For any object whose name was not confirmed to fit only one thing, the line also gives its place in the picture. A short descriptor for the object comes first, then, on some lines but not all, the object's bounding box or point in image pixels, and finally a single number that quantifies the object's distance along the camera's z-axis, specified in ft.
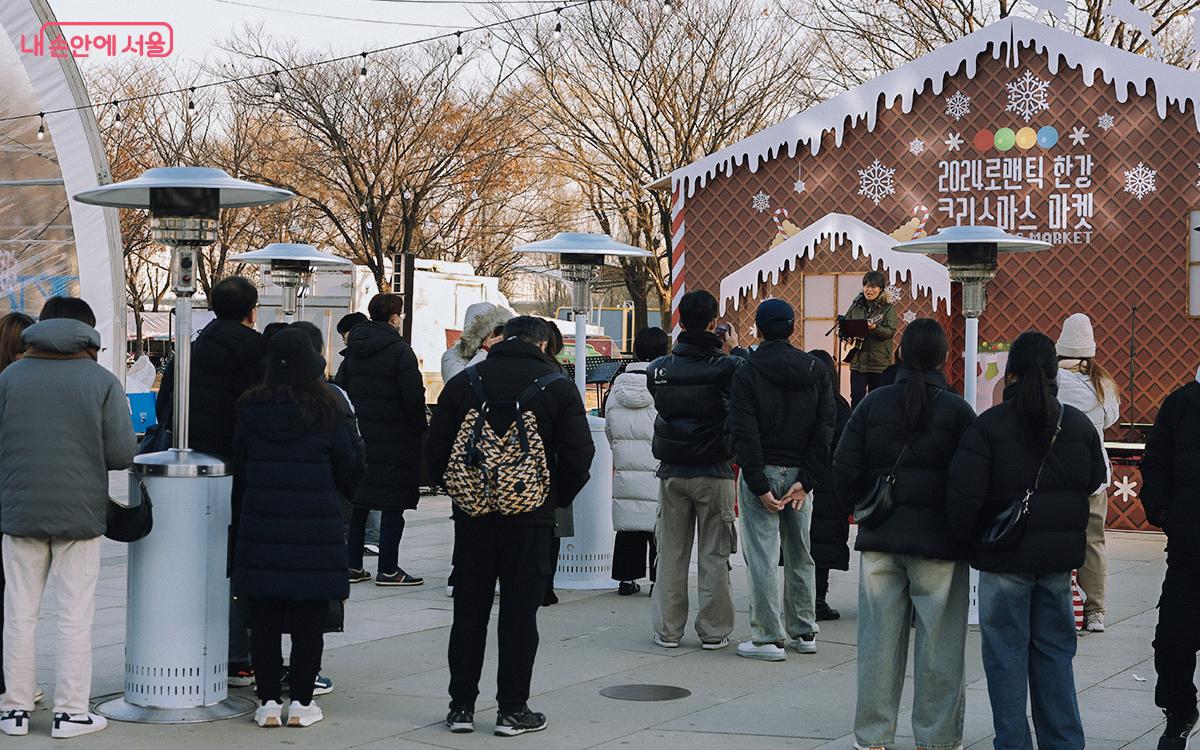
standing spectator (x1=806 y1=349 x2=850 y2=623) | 29.84
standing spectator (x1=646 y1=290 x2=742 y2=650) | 26.50
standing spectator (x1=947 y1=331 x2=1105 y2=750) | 18.02
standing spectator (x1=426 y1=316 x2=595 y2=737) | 20.76
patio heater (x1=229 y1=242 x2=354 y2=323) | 44.70
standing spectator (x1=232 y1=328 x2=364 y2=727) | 20.53
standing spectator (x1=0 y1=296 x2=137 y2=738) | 20.13
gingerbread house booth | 50.78
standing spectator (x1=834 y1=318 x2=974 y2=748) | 18.75
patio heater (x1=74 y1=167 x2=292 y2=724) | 21.39
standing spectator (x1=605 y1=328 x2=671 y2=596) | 31.58
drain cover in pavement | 23.36
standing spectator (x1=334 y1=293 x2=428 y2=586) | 32.24
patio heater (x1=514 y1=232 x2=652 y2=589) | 34.27
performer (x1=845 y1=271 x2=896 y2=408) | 44.29
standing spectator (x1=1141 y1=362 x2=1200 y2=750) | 19.25
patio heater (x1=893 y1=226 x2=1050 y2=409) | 30.50
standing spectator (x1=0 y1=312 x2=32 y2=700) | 22.07
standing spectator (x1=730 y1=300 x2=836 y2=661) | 25.35
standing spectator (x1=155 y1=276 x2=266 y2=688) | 23.65
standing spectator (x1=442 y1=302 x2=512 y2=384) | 31.50
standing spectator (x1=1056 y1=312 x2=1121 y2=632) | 28.07
